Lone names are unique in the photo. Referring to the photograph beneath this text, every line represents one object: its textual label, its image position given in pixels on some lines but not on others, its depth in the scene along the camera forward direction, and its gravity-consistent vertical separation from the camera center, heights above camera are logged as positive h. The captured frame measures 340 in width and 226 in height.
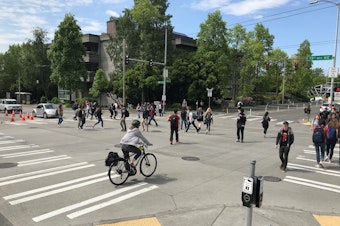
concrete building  52.31 +9.30
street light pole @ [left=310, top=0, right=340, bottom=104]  23.70 +4.80
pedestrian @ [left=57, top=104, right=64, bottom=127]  21.00 -1.22
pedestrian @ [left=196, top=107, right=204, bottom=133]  19.32 -1.00
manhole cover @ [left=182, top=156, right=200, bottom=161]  11.02 -2.21
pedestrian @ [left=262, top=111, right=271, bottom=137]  17.83 -1.13
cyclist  7.84 -1.15
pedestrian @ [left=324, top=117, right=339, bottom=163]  10.62 -1.07
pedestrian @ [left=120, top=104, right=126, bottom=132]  18.75 -1.22
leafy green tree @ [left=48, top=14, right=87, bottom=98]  48.16 +7.12
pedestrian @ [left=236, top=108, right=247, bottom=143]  15.28 -0.96
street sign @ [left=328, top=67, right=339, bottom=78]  22.91 +2.55
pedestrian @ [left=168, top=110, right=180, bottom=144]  14.54 -1.16
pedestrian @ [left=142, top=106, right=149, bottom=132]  19.36 -1.08
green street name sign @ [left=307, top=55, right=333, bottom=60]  23.23 +3.73
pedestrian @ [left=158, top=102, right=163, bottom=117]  33.28 -1.12
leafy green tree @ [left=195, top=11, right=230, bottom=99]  43.17 +8.39
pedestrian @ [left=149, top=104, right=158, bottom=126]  22.01 -1.06
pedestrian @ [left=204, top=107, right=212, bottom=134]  18.87 -1.12
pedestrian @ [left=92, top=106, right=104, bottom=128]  20.62 -1.15
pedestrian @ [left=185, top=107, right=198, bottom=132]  20.14 -1.20
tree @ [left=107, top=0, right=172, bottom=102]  40.97 +8.97
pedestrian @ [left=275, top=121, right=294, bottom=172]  9.52 -1.24
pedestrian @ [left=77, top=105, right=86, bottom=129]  19.52 -1.29
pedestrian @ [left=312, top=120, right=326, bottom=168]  10.03 -1.13
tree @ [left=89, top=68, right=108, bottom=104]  43.88 +1.88
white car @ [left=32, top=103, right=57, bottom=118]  28.43 -1.48
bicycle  7.52 -1.87
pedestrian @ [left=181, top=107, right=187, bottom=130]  20.09 -1.04
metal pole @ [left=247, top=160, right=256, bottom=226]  4.08 -1.48
